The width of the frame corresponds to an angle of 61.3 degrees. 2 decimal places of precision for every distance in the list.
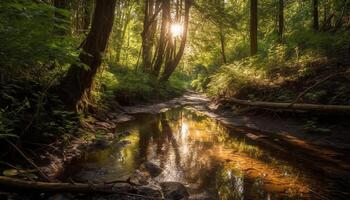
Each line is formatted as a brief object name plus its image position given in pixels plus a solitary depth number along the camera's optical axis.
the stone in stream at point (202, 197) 4.47
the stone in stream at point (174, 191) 4.41
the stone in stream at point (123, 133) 8.10
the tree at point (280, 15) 17.56
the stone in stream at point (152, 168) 5.44
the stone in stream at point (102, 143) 6.83
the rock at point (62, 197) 3.92
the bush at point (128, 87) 10.59
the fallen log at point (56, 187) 3.82
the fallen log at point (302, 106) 7.46
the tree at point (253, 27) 15.55
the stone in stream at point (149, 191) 4.38
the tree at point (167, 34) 19.89
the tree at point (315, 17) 15.48
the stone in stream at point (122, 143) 7.09
